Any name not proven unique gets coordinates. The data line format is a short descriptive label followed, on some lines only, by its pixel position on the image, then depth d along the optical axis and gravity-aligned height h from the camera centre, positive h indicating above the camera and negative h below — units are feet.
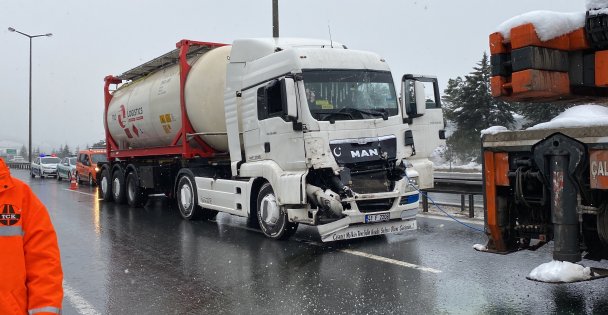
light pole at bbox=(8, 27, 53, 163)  146.72 +16.32
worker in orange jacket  7.53 -1.28
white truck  24.99 +1.33
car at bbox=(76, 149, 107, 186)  80.69 +0.43
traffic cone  72.59 -2.64
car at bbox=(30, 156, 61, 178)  112.47 +0.37
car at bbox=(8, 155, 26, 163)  211.53 +3.99
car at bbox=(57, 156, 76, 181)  96.84 -0.20
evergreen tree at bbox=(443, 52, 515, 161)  135.95 +11.46
